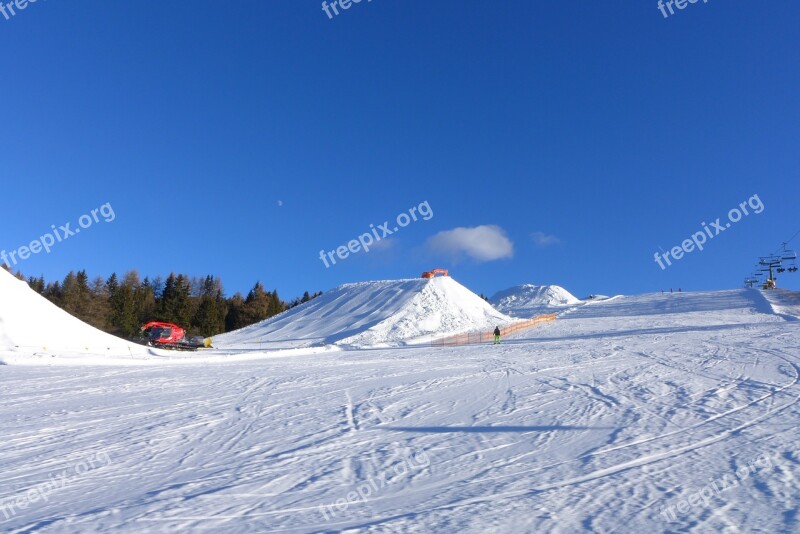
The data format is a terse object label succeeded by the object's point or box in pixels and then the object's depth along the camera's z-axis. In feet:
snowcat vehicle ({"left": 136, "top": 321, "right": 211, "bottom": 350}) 121.29
